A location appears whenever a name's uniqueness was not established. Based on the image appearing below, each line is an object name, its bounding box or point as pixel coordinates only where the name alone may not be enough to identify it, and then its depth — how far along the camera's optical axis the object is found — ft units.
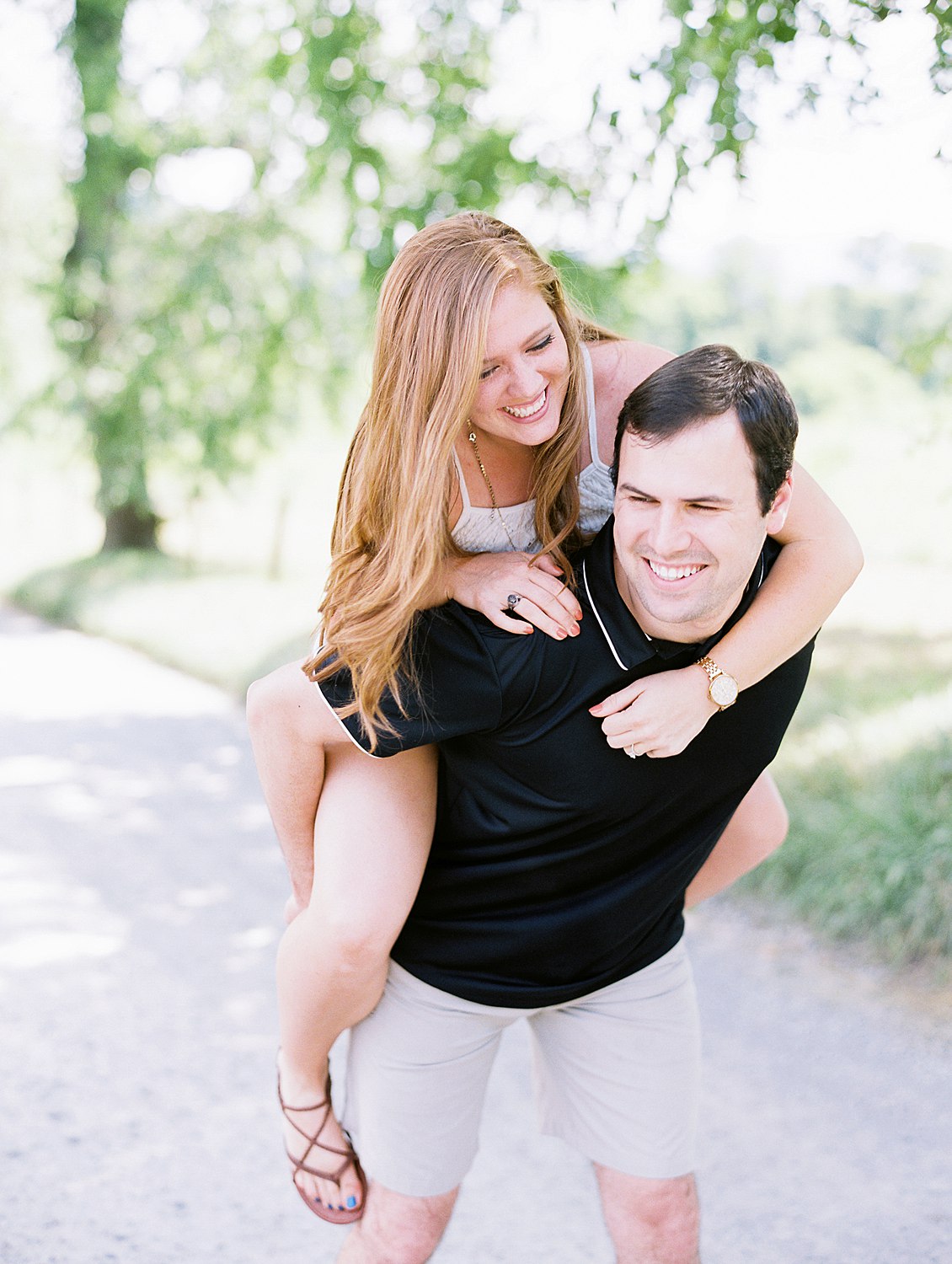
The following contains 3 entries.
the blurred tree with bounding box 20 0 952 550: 20.40
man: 6.27
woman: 6.45
